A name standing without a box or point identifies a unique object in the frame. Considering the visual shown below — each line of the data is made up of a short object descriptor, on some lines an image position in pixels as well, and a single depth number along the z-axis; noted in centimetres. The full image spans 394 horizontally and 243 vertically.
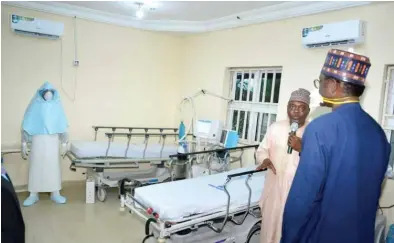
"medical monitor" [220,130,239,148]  421
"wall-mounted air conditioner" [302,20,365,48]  329
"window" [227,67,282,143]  451
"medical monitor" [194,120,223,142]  435
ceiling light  411
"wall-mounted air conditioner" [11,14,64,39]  422
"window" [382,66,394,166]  334
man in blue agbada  141
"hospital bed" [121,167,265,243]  237
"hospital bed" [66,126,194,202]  419
